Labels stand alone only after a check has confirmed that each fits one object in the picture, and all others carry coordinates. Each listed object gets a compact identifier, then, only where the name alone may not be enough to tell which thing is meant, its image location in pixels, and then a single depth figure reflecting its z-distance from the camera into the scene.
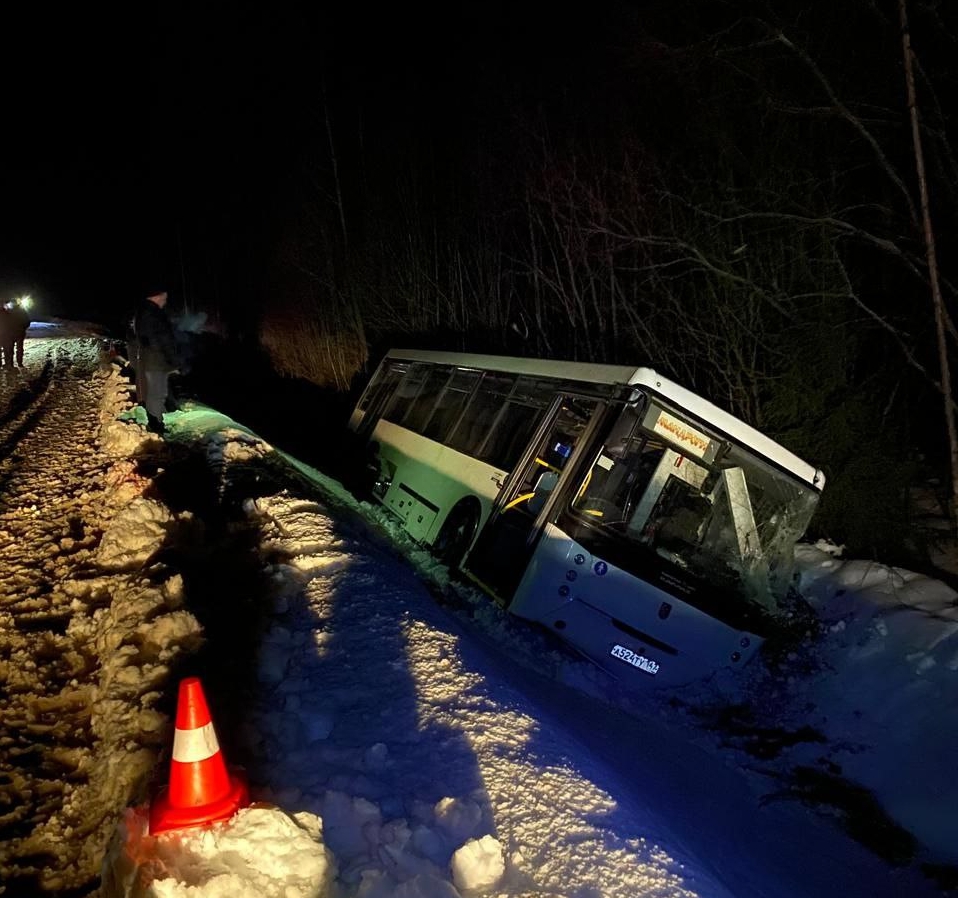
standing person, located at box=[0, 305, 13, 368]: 18.70
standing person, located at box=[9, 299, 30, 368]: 19.05
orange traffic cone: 2.81
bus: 6.49
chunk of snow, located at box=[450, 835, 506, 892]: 2.93
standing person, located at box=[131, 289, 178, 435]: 11.46
